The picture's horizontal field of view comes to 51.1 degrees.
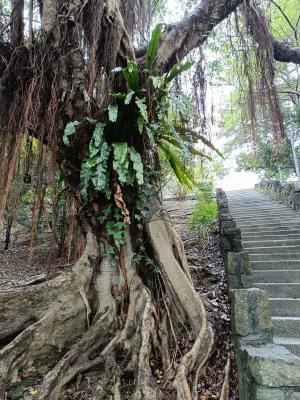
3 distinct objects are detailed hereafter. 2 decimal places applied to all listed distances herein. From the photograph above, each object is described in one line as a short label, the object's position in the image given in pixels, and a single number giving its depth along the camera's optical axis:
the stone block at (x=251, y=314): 2.28
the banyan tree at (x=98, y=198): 2.54
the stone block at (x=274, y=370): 1.87
